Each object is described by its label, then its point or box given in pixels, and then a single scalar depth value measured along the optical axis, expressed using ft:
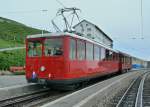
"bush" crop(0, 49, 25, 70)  69.88
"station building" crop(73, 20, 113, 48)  131.09
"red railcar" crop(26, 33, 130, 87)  29.41
